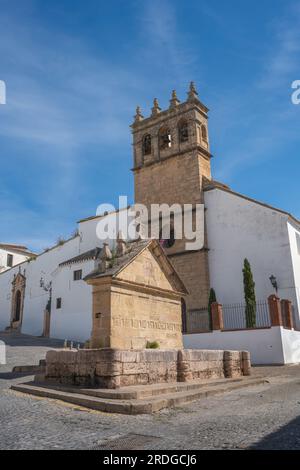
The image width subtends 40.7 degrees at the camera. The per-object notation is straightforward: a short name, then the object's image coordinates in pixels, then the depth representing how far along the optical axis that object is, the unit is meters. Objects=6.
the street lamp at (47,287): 26.73
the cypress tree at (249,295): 18.41
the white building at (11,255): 38.03
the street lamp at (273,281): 18.97
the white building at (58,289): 23.72
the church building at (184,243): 20.05
